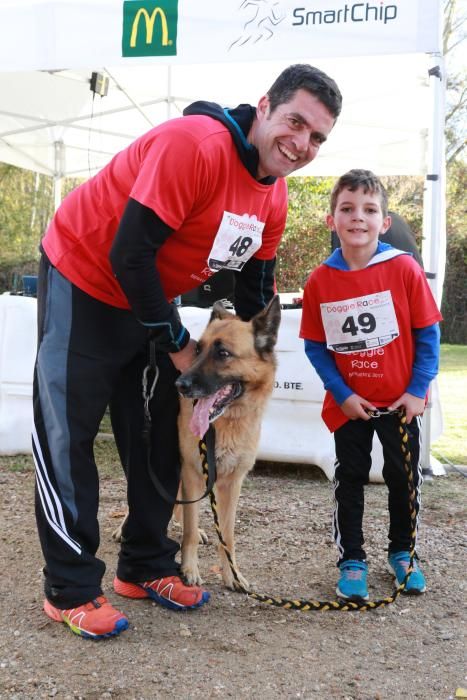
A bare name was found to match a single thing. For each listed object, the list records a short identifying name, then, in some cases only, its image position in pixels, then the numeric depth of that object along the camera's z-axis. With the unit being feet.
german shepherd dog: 8.50
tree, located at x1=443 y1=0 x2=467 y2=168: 53.78
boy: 9.07
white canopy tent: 12.85
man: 6.89
